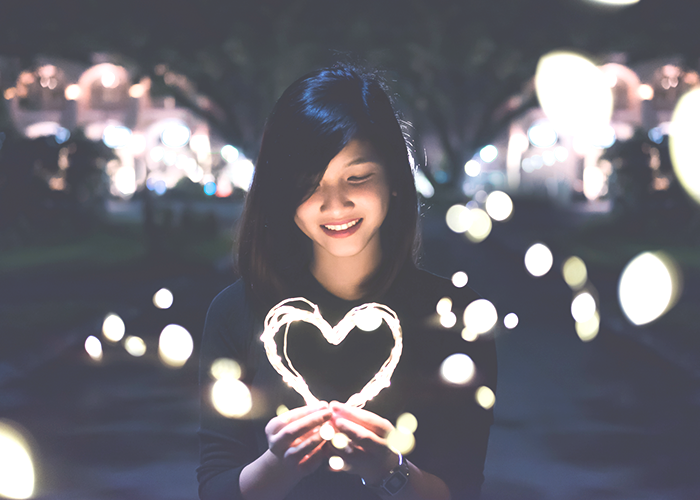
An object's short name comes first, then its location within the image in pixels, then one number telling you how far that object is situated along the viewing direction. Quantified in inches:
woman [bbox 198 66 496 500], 73.5
